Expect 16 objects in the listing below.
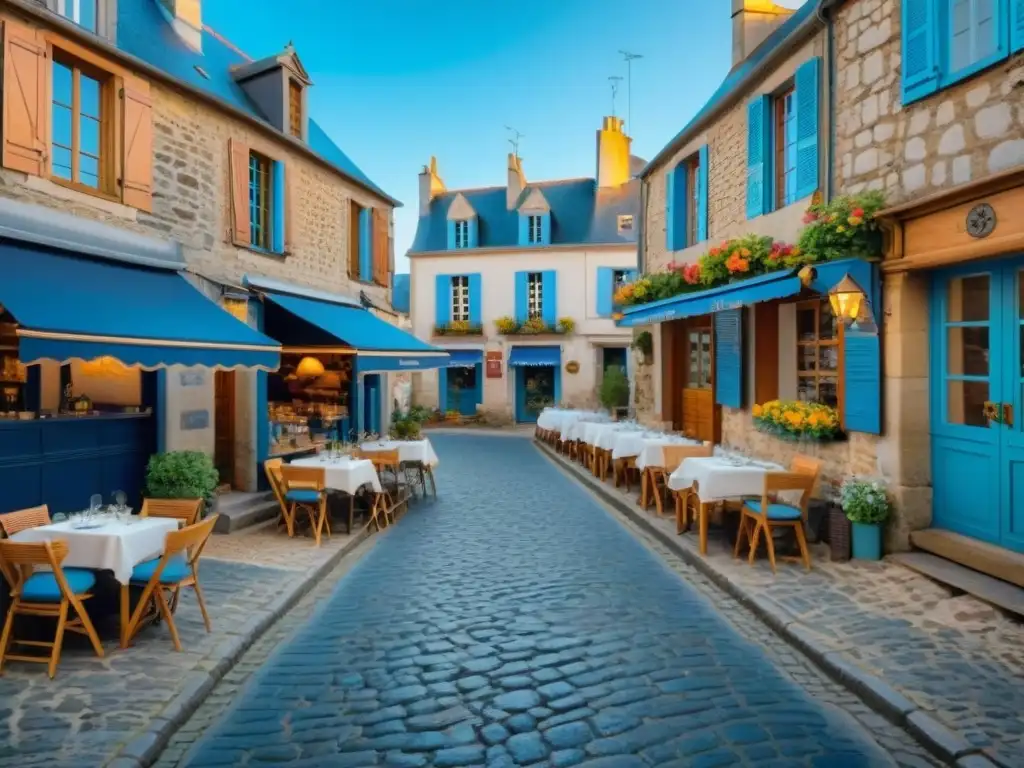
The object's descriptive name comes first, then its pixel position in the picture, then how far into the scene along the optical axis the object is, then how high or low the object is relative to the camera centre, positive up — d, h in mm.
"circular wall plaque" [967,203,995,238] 5254 +1228
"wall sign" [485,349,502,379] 24281 +804
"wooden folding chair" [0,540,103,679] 4047 -1193
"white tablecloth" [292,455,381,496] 7988 -963
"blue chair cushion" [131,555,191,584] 4570 -1190
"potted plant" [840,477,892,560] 6258 -1096
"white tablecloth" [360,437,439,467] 10305 -875
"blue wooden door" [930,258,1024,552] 5484 -118
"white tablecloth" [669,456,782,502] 6820 -888
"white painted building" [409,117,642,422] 23828 +3399
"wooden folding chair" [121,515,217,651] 4434 -1219
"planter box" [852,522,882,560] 6340 -1360
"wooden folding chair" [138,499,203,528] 5445 -911
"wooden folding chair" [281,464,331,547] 7719 -1115
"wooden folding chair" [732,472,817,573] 6301 -1114
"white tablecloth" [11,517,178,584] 4469 -983
